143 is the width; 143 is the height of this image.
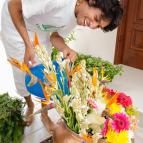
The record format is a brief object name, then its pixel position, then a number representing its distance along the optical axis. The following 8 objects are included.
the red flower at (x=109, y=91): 0.68
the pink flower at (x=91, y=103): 0.60
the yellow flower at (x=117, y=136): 0.59
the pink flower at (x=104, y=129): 0.59
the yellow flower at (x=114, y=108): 0.63
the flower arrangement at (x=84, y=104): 0.59
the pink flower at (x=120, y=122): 0.59
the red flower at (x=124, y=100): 0.67
